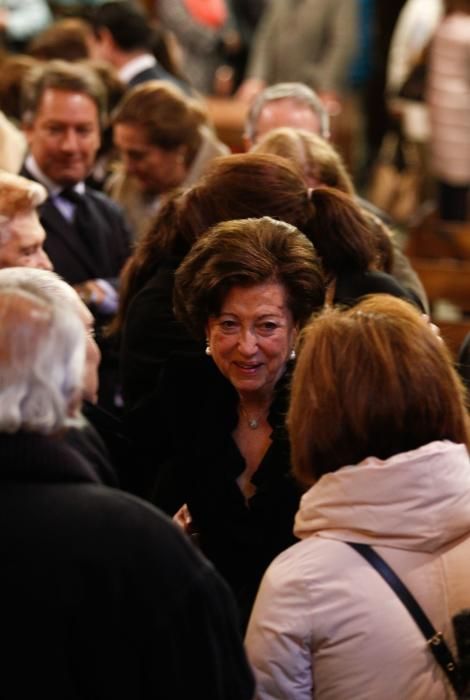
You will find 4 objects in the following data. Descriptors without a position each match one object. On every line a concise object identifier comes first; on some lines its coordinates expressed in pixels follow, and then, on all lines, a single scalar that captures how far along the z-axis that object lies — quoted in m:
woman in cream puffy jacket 5.16
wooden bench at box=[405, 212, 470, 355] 11.78
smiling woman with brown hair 6.39
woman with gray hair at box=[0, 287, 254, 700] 4.52
